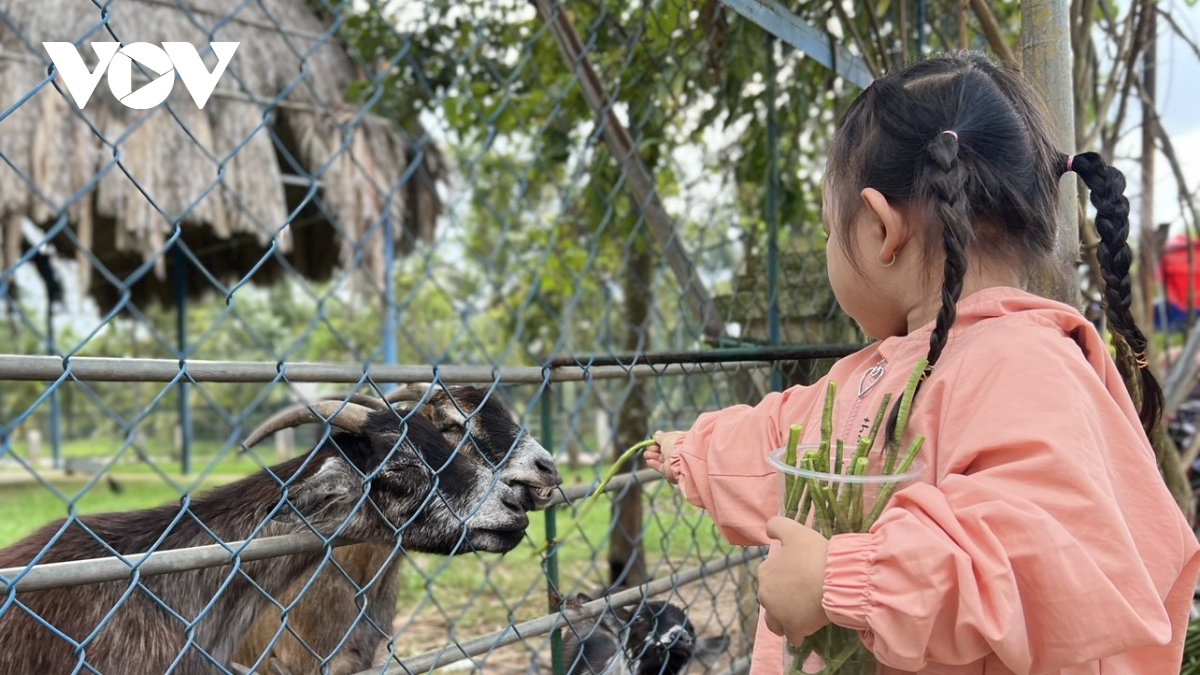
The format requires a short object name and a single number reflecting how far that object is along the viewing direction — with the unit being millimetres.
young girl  1125
